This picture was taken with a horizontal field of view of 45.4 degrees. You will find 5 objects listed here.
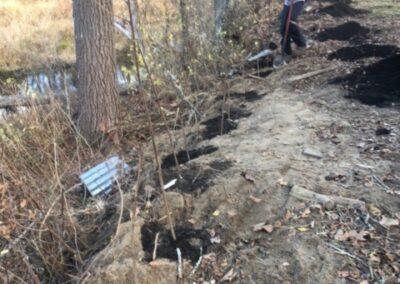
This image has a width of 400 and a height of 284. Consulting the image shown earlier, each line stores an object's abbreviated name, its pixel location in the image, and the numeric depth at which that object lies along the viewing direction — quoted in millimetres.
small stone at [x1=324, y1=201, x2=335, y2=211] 3760
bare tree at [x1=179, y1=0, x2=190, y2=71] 8305
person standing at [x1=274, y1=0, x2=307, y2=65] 7672
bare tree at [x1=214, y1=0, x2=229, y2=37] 9831
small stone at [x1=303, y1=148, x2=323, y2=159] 4633
